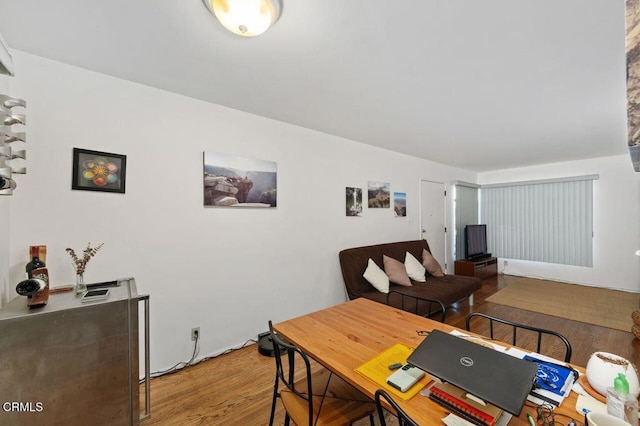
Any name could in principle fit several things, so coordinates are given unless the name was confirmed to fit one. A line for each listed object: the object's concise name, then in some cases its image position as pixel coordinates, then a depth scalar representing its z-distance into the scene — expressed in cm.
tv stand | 497
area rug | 343
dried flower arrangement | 167
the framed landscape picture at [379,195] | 387
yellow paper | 97
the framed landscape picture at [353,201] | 355
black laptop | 76
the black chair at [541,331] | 122
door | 486
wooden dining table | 87
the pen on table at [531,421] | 79
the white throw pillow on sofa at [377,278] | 324
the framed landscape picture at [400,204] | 428
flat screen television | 535
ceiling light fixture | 125
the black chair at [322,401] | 116
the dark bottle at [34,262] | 149
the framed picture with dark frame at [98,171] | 185
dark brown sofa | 298
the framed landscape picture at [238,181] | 241
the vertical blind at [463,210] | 557
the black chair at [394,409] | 78
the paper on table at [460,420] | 80
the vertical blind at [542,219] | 498
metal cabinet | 116
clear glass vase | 153
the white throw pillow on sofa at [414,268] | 377
